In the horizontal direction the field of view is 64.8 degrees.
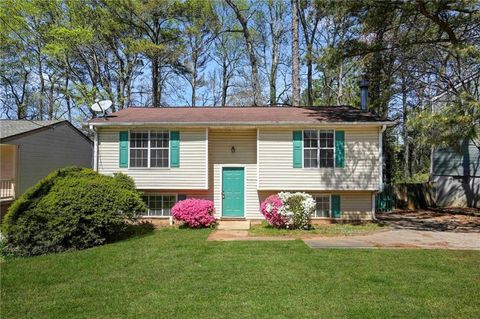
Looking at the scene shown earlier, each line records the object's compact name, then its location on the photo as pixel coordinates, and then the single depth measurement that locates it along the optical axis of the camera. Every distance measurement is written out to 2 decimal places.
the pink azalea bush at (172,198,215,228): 12.57
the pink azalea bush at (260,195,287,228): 12.15
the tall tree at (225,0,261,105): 24.39
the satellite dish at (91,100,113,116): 14.22
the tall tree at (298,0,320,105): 25.28
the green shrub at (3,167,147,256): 9.11
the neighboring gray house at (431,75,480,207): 19.36
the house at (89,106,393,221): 13.50
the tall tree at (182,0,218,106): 27.51
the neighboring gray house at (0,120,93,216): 16.73
